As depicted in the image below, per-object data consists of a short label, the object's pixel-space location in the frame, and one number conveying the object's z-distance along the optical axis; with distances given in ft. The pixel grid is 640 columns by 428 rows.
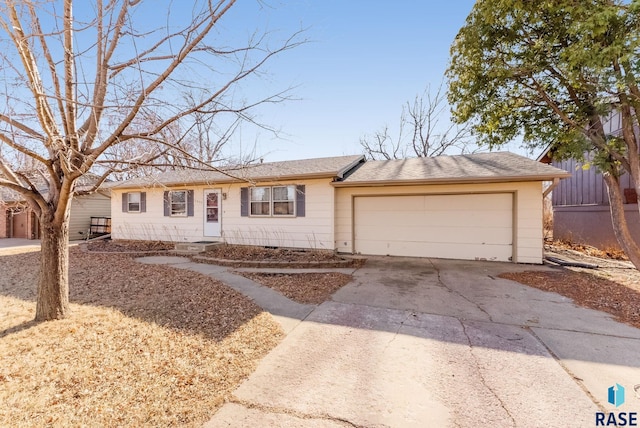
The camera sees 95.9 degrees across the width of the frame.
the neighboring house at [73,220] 49.83
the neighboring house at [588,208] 31.53
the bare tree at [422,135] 64.23
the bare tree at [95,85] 10.30
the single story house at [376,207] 26.96
